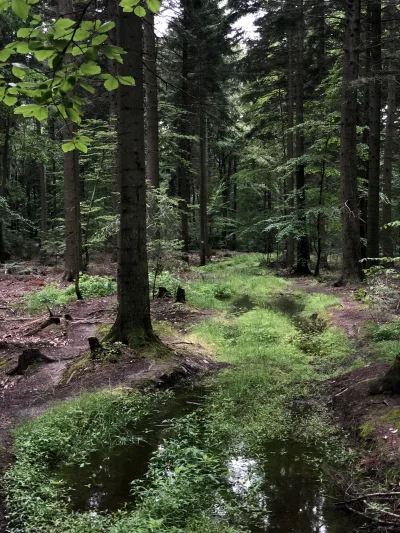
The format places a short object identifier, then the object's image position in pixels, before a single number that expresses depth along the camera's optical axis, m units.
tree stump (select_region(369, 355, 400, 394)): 5.16
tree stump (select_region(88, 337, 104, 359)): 6.79
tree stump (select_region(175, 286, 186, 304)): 11.74
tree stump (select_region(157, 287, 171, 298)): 12.09
